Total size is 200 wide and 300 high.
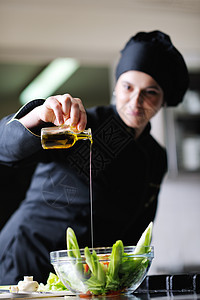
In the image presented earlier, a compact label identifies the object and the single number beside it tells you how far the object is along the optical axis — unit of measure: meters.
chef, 1.78
